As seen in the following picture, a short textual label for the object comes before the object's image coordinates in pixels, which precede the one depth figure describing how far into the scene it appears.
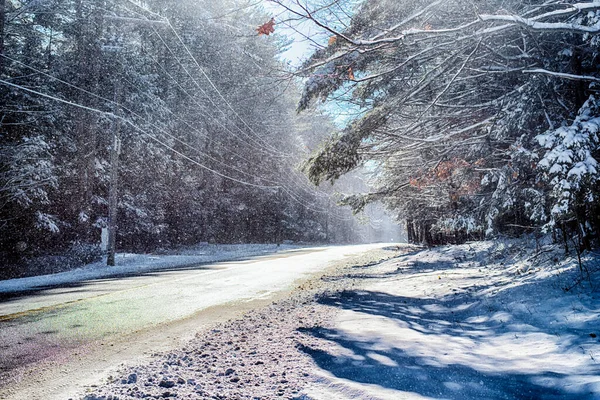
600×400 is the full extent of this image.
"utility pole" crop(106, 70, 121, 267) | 16.03
